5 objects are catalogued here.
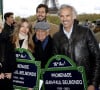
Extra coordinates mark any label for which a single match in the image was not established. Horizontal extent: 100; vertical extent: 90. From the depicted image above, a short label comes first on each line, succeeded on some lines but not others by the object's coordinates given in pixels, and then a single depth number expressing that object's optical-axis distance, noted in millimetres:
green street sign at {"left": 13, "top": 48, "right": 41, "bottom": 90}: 2844
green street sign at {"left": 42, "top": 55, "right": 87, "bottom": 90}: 2511
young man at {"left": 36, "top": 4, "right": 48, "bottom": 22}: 3880
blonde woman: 3021
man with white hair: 2490
